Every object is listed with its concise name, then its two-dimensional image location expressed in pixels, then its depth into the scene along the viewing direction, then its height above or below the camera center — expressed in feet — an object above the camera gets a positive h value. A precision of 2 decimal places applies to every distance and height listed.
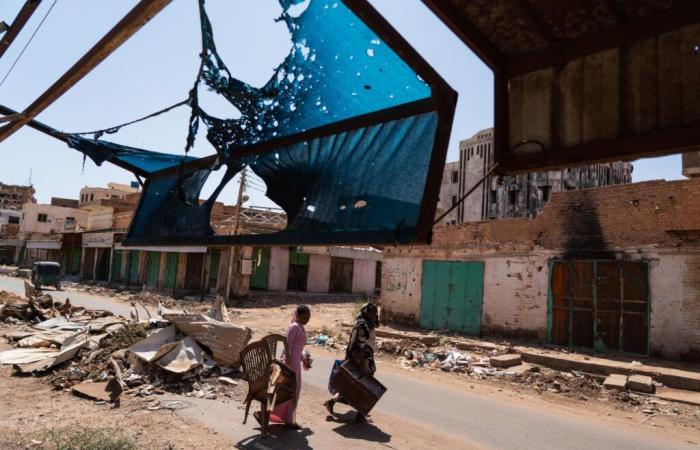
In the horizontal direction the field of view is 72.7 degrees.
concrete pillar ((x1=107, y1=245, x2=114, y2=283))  122.31 -3.41
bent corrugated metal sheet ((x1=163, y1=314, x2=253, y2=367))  26.55 -4.44
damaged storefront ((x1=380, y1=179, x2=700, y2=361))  37.83 +0.70
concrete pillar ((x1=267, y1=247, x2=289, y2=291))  96.78 -1.86
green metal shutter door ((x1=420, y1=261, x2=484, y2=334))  51.65 -2.50
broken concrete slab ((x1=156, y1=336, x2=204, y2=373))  24.31 -5.43
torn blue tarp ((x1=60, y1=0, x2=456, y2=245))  9.17 +3.18
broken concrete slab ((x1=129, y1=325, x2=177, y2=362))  24.94 -4.99
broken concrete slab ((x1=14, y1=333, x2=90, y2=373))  26.21 -6.29
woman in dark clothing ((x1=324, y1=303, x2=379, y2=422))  21.54 -3.53
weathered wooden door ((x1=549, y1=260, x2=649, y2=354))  39.60 -1.79
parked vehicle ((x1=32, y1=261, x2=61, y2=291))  88.02 -5.48
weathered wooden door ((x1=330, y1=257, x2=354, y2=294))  111.24 -2.14
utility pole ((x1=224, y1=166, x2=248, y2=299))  73.12 +0.58
